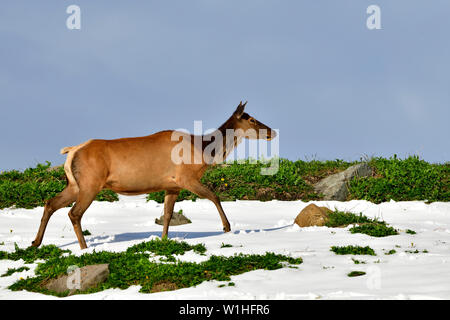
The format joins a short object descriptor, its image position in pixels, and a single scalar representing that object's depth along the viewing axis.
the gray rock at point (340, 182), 17.14
